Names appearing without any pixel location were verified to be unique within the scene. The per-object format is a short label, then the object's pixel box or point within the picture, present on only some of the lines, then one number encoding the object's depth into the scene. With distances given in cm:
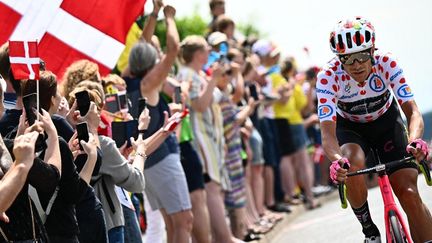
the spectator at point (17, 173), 1095
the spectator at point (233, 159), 2556
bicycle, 1524
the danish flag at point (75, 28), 1964
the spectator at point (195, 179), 2153
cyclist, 1659
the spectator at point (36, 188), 1188
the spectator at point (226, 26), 2852
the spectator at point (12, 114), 1361
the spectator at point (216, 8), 2955
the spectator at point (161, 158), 1991
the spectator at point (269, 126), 3234
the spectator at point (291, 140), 3487
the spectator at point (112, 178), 1520
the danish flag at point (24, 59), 1264
